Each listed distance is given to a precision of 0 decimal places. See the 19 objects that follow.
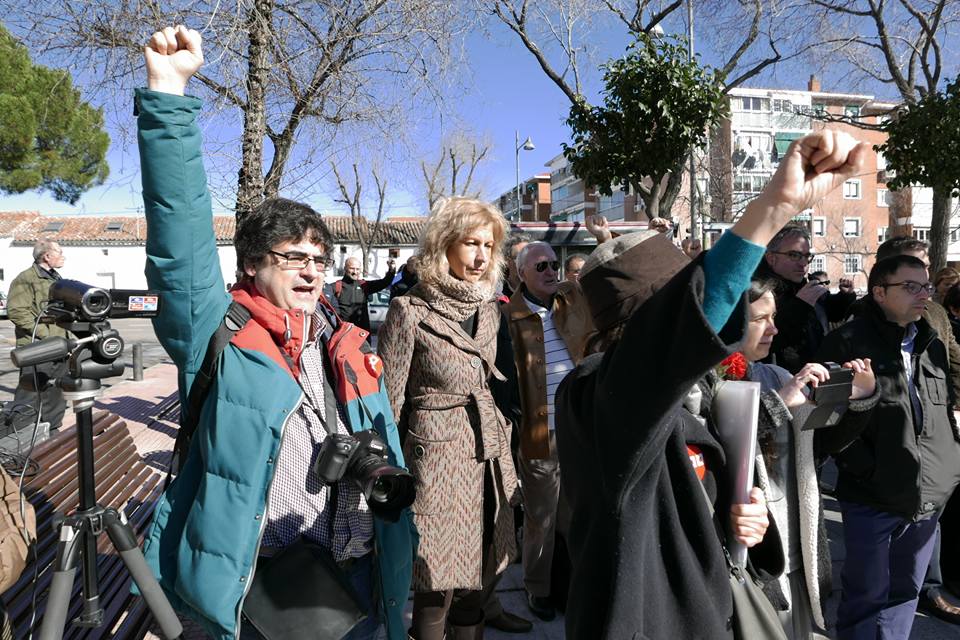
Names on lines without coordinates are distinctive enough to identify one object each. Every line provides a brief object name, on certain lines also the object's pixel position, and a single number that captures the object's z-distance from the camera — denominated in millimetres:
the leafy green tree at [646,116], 5273
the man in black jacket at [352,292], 7989
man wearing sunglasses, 3422
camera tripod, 1704
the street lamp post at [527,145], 30797
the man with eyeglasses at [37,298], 6504
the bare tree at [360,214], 32500
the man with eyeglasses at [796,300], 3984
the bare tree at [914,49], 9102
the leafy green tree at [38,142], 16594
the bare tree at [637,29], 8500
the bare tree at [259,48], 4863
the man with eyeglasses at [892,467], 2816
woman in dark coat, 994
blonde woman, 2510
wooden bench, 2457
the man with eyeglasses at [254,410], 1623
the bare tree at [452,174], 35281
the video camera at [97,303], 1643
